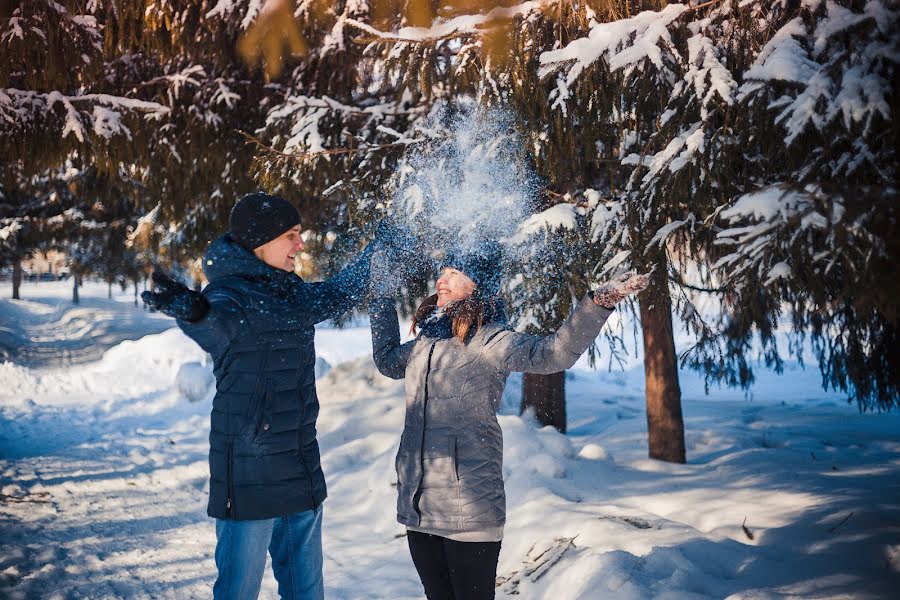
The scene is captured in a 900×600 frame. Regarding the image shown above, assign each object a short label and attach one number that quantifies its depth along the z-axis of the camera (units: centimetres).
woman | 232
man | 224
